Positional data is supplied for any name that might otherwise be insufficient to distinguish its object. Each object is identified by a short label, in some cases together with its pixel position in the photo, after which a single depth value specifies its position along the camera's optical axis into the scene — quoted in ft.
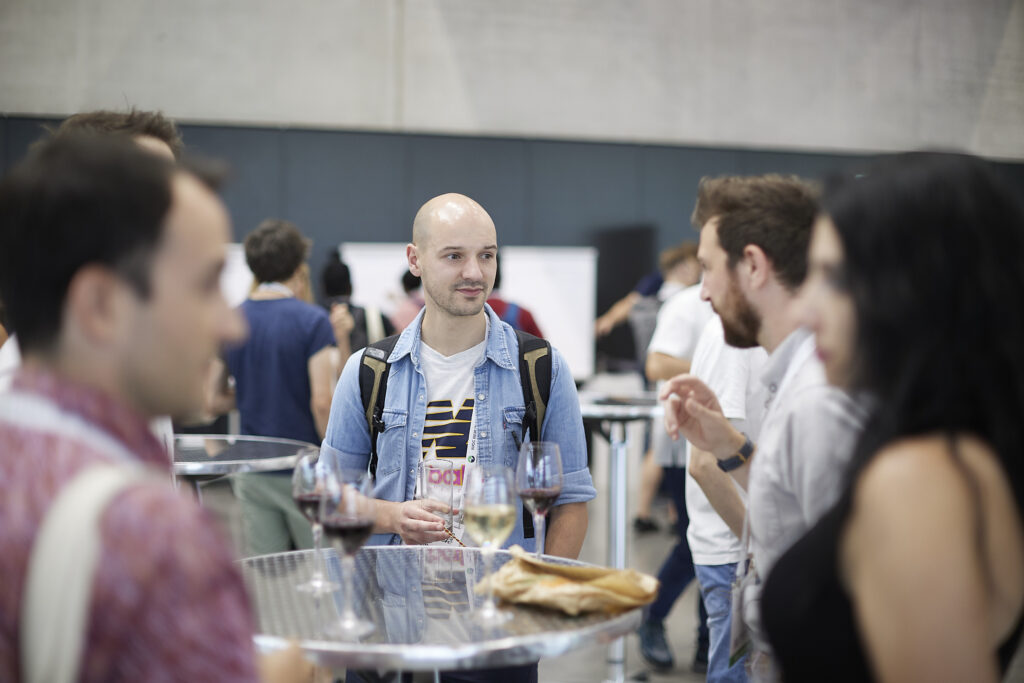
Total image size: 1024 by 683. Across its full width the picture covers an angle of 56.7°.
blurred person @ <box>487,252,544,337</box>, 14.97
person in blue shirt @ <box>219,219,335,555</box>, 13.51
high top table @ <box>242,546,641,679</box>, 4.67
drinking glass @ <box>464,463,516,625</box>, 5.59
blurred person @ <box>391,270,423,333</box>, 17.08
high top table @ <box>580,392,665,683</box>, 13.24
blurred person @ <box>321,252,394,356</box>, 17.43
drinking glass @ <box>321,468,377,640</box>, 5.14
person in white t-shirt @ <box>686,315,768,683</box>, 8.92
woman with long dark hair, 3.42
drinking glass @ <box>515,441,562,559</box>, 6.15
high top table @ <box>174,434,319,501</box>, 10.64
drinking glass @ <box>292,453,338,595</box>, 5.79
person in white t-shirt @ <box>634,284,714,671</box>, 13.74
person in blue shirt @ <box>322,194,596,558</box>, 7.88
